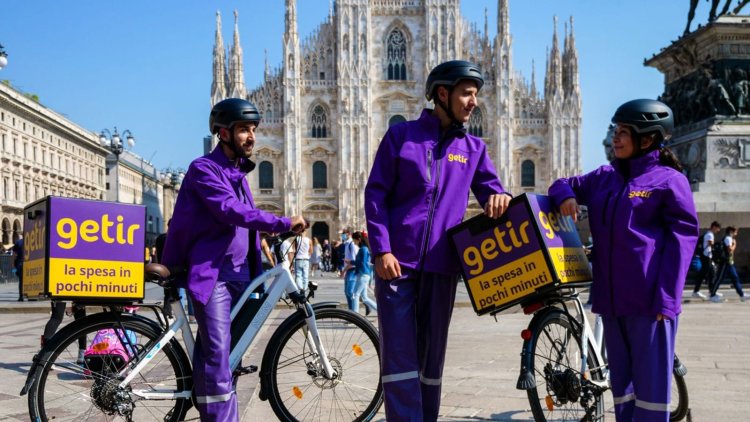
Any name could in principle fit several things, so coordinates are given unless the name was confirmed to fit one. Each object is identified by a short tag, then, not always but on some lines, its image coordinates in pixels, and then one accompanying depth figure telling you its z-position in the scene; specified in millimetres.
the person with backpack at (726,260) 11188
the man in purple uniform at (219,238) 3420
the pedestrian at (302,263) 13109
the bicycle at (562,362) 3432
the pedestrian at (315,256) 26470
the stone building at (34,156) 39875
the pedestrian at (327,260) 33438
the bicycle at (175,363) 3521
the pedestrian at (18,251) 14341
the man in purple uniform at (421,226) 3102
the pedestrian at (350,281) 10281
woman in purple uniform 2979
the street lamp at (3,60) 18000
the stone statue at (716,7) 12214
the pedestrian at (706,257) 11406
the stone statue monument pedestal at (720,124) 11766
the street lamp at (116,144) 24703
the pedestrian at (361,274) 10094
